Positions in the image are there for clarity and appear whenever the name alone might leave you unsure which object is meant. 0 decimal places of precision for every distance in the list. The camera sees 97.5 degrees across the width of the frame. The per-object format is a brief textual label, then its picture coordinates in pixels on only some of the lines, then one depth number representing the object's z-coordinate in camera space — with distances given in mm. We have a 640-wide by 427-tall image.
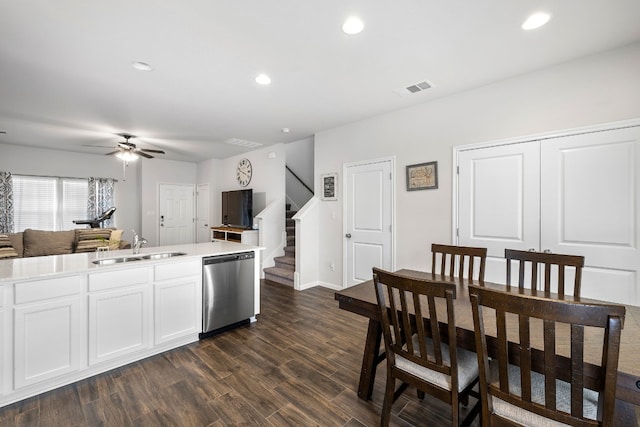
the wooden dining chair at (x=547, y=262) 1797
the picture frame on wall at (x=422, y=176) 3383
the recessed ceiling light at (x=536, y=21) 1922
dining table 980
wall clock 6359
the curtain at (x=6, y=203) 5449
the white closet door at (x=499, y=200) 2742
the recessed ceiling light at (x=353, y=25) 1952
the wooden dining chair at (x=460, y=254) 2186
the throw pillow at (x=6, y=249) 4277
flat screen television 5879
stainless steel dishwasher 2836
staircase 4893
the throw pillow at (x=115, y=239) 5097
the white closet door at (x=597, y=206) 2305
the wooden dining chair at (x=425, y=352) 1305
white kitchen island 1877
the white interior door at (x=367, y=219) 3861
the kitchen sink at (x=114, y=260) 2364
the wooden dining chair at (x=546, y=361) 930
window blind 5742
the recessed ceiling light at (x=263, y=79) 2766
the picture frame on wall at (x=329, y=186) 4488
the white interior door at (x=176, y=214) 7309
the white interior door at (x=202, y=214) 7445
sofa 4728
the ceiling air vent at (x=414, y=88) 2951
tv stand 5461
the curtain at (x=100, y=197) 6473
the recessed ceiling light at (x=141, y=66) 2501
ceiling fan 4426
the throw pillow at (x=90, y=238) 5109
